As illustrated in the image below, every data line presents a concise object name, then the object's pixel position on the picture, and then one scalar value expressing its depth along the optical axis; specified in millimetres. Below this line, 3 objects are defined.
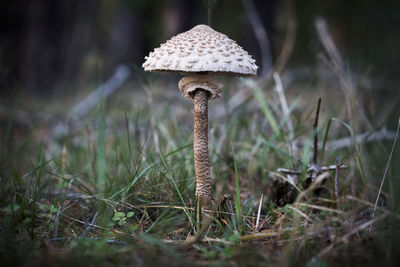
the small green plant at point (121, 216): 958
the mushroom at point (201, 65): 930
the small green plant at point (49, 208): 959
